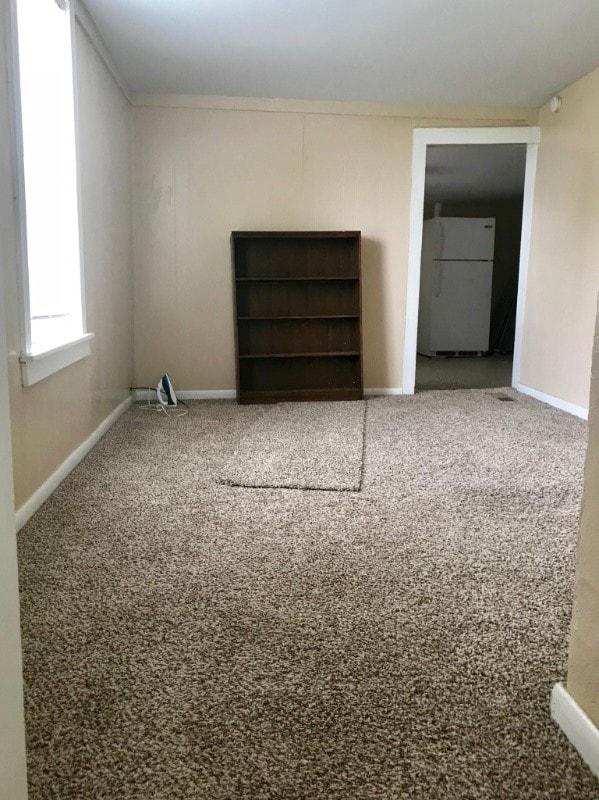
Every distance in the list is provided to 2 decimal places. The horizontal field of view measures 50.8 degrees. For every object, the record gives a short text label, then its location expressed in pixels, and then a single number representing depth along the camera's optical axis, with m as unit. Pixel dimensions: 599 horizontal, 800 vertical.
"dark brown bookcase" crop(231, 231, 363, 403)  4.75
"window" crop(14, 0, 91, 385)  2.43
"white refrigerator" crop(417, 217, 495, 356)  7.90
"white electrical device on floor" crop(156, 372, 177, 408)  4.35
